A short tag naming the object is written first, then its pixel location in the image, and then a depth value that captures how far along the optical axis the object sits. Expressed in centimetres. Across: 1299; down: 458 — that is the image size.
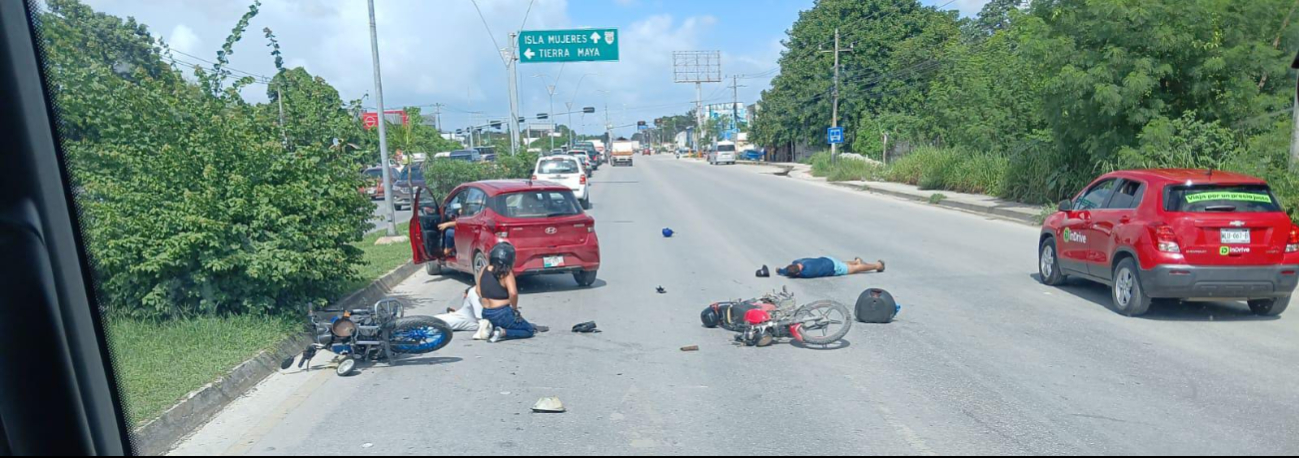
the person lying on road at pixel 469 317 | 914
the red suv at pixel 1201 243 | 912
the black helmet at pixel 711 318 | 927
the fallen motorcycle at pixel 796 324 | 837
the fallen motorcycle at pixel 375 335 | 768
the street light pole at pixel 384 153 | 1775
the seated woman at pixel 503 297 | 895
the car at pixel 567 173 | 2883
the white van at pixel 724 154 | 7694
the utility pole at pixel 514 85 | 3384
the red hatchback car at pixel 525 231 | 1177
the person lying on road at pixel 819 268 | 1262
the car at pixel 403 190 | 3083
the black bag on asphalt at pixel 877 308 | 942
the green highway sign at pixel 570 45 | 3334
